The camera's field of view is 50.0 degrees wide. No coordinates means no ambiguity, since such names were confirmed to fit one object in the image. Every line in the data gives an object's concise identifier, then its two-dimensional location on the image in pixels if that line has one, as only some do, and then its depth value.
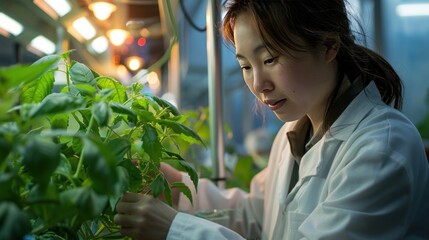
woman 0.74
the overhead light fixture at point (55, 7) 1.61
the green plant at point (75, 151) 0.42
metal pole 1.31
